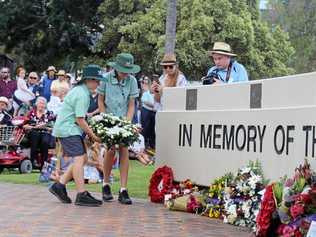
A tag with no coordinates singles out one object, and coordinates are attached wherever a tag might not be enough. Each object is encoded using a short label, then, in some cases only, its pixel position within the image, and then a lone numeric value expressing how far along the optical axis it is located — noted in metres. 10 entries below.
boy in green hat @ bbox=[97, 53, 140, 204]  10.67
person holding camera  10.64
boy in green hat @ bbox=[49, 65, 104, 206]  10.19
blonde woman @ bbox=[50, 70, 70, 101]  17.66
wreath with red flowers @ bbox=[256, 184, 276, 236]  7.43
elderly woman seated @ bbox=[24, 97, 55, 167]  16.83
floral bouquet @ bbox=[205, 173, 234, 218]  9.55
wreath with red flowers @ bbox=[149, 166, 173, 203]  11.00
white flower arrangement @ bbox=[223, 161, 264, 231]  8.84
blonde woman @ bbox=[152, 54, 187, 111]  12.39
